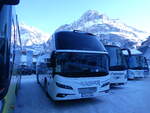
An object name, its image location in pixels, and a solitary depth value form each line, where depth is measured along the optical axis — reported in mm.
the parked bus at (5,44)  1289
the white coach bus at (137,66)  9200
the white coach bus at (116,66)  5937
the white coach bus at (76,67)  3588
